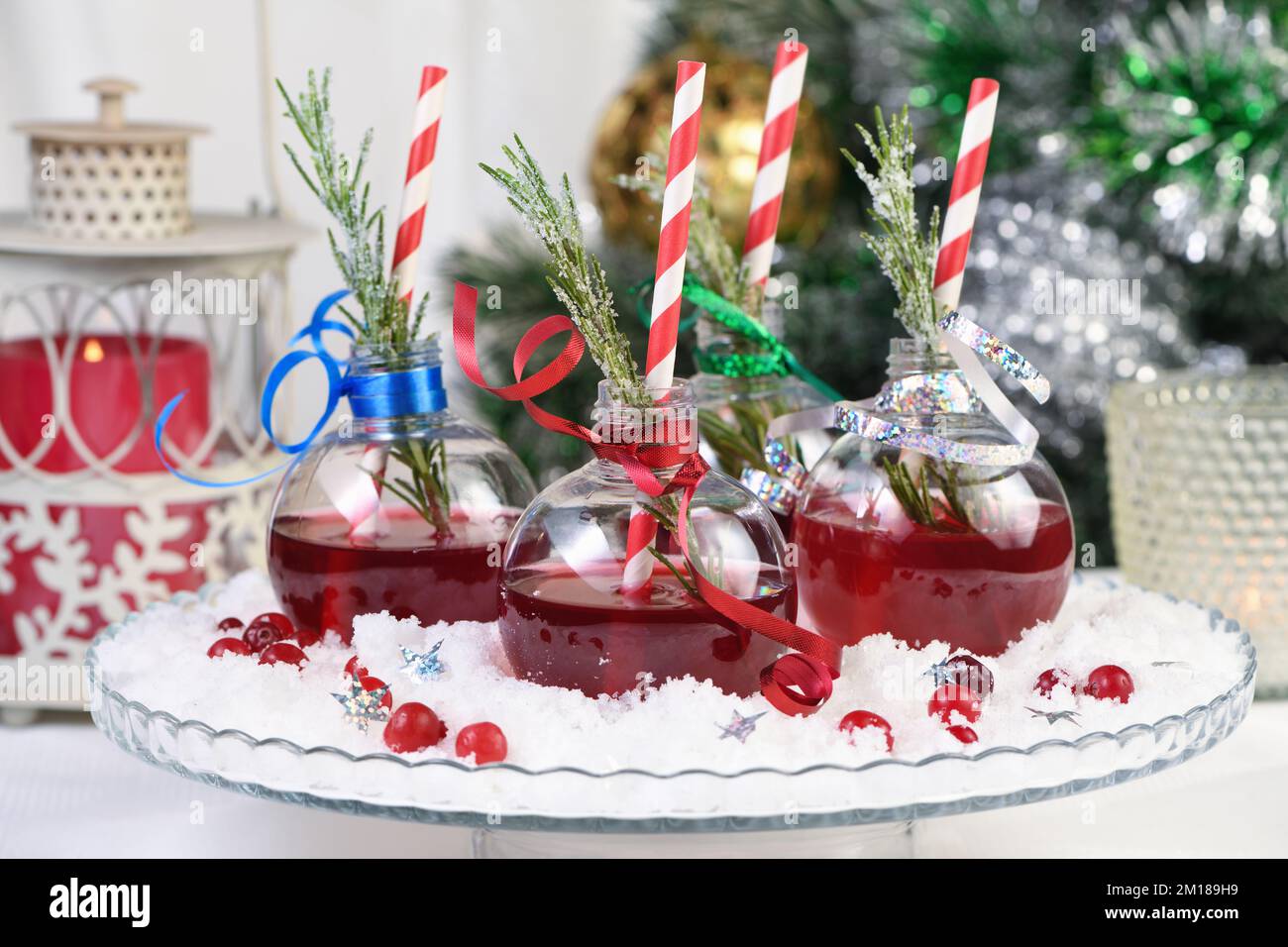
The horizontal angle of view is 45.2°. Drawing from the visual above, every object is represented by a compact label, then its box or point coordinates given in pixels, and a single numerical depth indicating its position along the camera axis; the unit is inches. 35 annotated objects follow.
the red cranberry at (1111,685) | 35.4
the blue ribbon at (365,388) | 39.9
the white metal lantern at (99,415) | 50.4
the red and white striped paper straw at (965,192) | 38.4
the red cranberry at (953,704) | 33.9
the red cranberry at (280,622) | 39.4
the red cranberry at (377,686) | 34.3
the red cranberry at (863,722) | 32.8
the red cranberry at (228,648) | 38.4
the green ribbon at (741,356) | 41.6
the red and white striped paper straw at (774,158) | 40.8
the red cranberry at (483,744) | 31.9
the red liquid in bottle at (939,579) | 37.5
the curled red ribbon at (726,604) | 33.6
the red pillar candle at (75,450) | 50.7
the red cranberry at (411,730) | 32.7
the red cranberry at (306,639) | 38.8
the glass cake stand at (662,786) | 30.3
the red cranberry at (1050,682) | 35.5
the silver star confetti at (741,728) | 32.1
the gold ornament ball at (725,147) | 63.5
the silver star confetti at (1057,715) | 34.0
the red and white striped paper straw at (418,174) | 39.7
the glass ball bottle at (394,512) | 38.8
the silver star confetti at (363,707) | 34.1
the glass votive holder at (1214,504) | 49.3
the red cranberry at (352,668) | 36.2
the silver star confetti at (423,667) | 35.7
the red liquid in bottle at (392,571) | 38.6
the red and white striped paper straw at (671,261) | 34.2
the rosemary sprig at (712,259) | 43.0
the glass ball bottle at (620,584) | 33.8
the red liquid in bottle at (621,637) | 33.6
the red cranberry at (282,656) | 37.1
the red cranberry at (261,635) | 38.7
